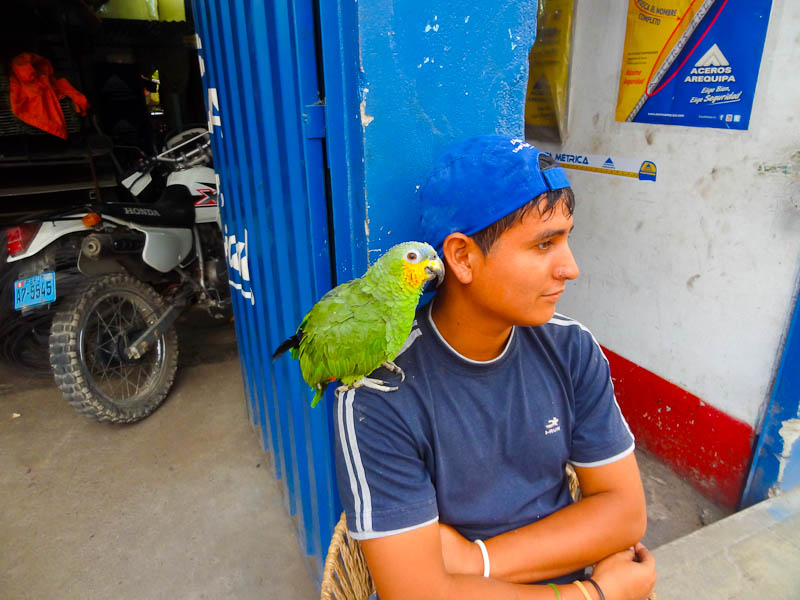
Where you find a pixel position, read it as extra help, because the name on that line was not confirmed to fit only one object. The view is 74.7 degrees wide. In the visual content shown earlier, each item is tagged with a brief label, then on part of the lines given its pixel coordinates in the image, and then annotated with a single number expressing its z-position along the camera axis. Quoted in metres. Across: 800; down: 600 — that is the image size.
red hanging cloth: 4.92
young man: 1.09
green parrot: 1.09
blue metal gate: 1.36
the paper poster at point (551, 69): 3.04
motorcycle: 3.15
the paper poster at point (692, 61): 2.17
